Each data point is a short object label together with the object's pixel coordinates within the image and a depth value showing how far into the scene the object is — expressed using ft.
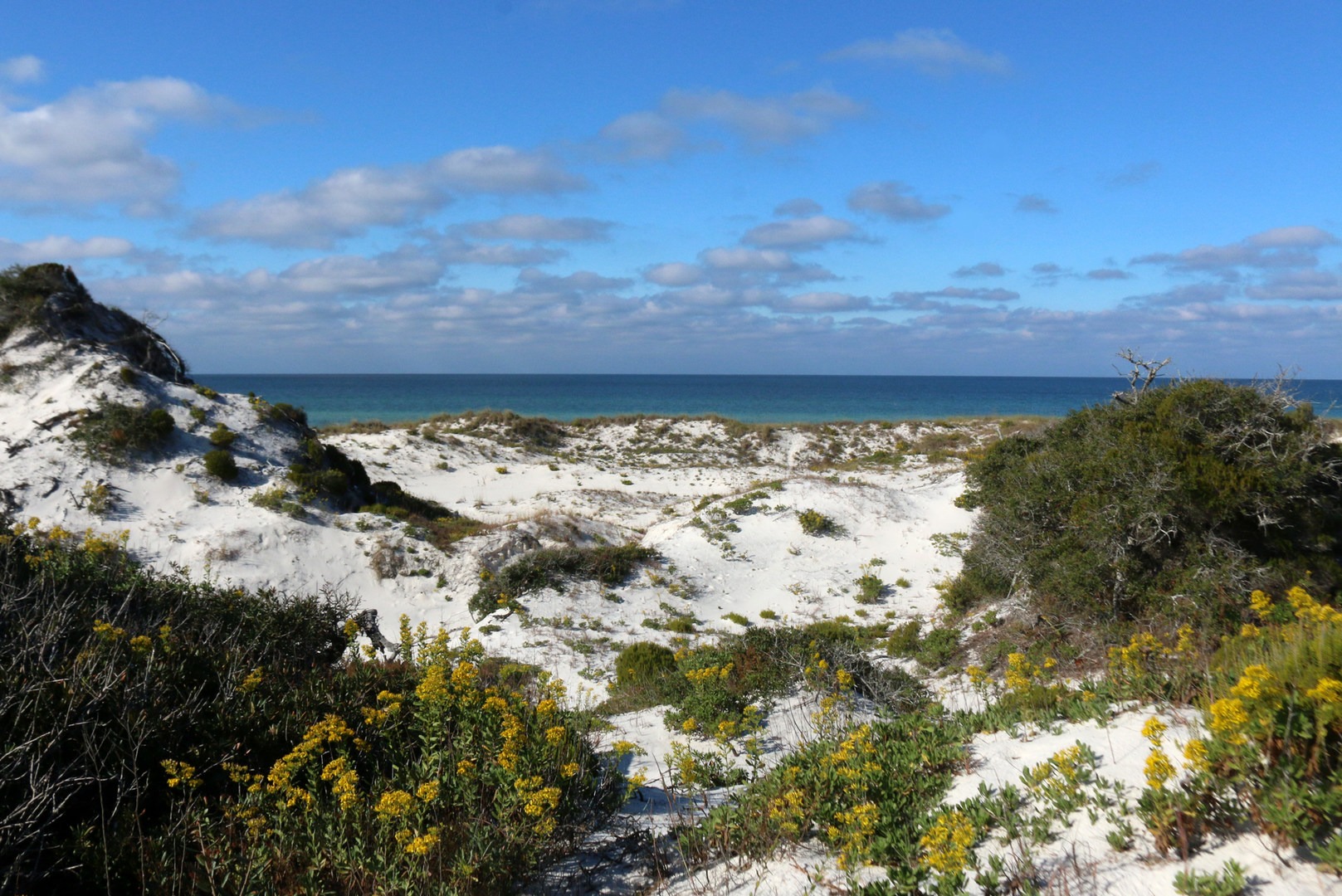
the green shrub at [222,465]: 57.26
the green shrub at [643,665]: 34.85
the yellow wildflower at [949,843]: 11.33
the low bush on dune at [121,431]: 55.83
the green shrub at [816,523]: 64.34
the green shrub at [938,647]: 36.27
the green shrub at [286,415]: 67.56
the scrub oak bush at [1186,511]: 31.73
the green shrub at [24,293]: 63.93
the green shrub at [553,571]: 49.34
